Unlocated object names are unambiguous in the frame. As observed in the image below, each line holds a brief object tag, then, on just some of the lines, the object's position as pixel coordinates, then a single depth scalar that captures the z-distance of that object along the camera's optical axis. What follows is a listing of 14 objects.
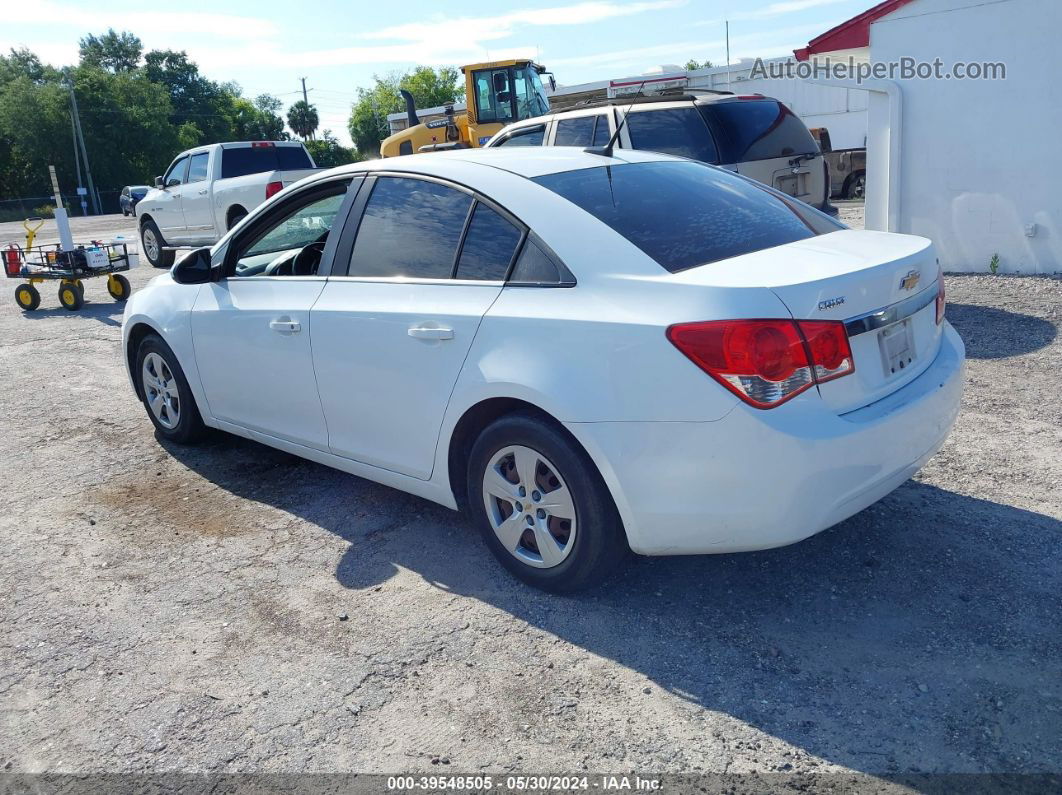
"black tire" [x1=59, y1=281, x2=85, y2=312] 12.30
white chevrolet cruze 2.96
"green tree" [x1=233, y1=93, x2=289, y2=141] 98.88
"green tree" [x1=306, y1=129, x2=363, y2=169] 75.34
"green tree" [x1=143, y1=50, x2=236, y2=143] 95.06
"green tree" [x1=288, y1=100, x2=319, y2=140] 112.00
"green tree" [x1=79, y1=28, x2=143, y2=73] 100.44
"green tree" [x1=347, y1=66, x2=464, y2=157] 102.88
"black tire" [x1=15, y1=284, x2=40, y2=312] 12.45
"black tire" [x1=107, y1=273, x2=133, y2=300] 12.87
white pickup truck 14.58
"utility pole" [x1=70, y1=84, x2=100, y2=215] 64.19
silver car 8.73
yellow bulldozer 17.81
